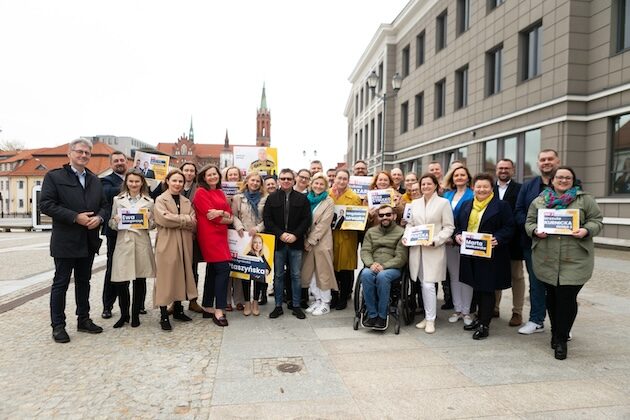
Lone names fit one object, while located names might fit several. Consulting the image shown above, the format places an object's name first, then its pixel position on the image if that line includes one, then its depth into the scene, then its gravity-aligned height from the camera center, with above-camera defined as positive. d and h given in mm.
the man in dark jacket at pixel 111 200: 5809 -75
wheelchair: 5590 -1472
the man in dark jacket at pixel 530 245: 5325 -609
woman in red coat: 5840 -489
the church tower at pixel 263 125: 135250 +23675
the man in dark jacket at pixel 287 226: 6156 -442
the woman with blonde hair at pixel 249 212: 6324 -246
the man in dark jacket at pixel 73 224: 4992 -366
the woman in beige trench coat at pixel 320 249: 6309 -815
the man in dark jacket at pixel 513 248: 5777 -691
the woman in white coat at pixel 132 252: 5500 -766
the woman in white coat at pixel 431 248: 5555 -686
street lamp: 17984 +5272
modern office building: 14023 +4881
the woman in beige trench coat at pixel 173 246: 5516 -699
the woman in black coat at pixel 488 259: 5242 -752
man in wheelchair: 5418 -896
